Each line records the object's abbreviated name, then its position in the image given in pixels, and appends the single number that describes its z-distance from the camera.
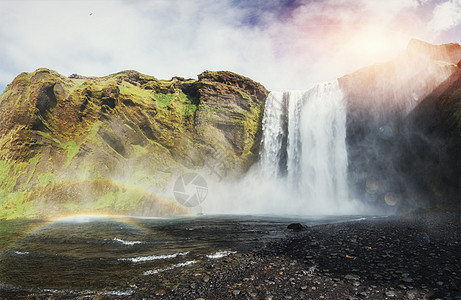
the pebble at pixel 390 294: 5.08
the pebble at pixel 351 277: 6.21
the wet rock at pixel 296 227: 17.08
